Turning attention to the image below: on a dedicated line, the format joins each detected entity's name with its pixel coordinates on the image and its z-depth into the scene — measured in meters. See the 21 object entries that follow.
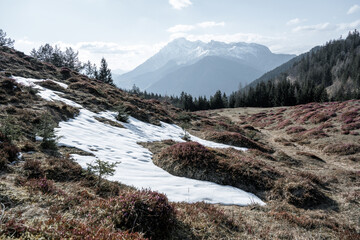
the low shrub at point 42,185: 4.47
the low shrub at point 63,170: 5.73
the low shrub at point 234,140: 17.56
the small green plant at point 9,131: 6.77
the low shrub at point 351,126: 21.48
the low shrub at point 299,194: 7.47
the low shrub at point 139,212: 3.70
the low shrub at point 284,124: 31.25
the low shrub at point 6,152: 5.30
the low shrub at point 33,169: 5.30
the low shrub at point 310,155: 15.55
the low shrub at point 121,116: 16.88
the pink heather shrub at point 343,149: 16.48
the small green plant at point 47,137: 7.52
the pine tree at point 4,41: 63.56
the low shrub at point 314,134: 21.58
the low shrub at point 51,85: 19.54
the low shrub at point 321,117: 27.22
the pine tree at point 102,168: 5.63
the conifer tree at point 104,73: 72.44
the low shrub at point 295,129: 25.78
